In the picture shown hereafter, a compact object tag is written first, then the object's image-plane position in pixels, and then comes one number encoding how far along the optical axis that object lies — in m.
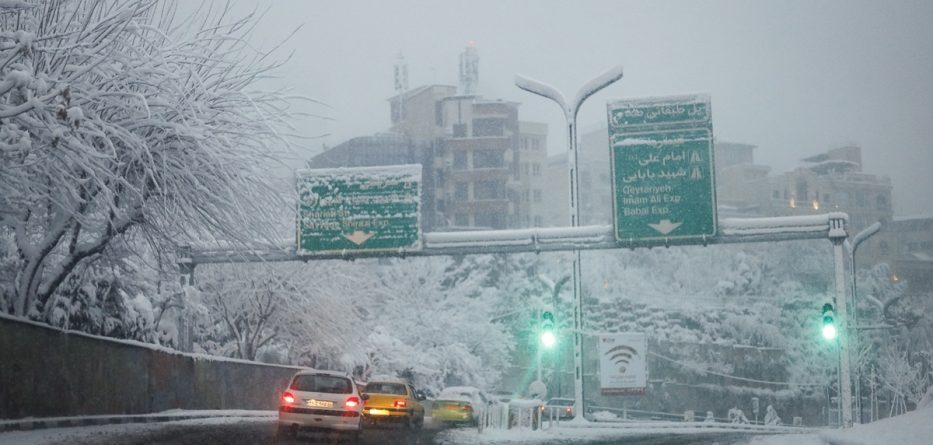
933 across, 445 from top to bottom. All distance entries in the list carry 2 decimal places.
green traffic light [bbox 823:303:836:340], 29.08
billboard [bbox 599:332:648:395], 32.69
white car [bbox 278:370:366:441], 20.34
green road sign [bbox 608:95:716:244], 27.41
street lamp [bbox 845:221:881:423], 44.81
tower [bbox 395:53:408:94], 111.56
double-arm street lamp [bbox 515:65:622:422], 29.84
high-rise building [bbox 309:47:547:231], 90.12
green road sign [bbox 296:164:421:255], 29.19
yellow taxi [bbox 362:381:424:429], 29.42
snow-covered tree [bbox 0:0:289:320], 16.47
